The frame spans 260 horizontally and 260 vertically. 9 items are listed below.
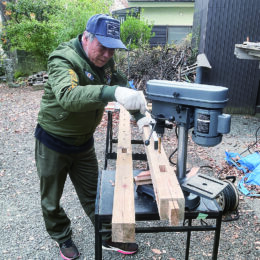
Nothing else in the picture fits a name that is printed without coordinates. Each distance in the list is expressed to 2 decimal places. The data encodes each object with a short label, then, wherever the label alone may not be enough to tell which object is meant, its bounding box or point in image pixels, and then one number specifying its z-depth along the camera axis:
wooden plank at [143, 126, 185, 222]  1.45
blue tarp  3.91
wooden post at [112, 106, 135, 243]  1.41
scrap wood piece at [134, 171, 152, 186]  1.82
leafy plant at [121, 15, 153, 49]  12.21
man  1.57
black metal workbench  1.62
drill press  1.57
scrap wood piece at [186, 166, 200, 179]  1.82
